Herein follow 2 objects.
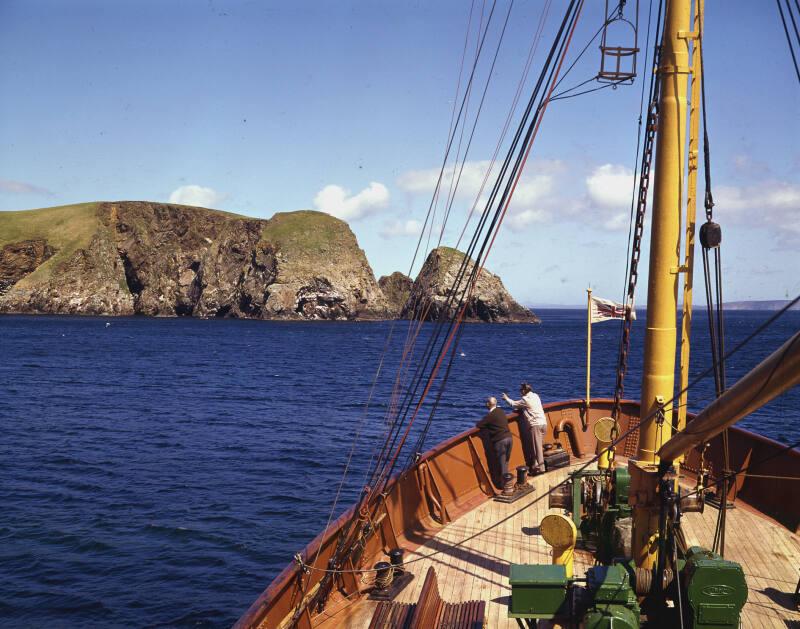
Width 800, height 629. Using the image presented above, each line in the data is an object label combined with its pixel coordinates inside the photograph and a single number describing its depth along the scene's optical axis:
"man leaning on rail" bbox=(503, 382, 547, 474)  13.07
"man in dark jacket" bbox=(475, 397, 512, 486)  12.27
